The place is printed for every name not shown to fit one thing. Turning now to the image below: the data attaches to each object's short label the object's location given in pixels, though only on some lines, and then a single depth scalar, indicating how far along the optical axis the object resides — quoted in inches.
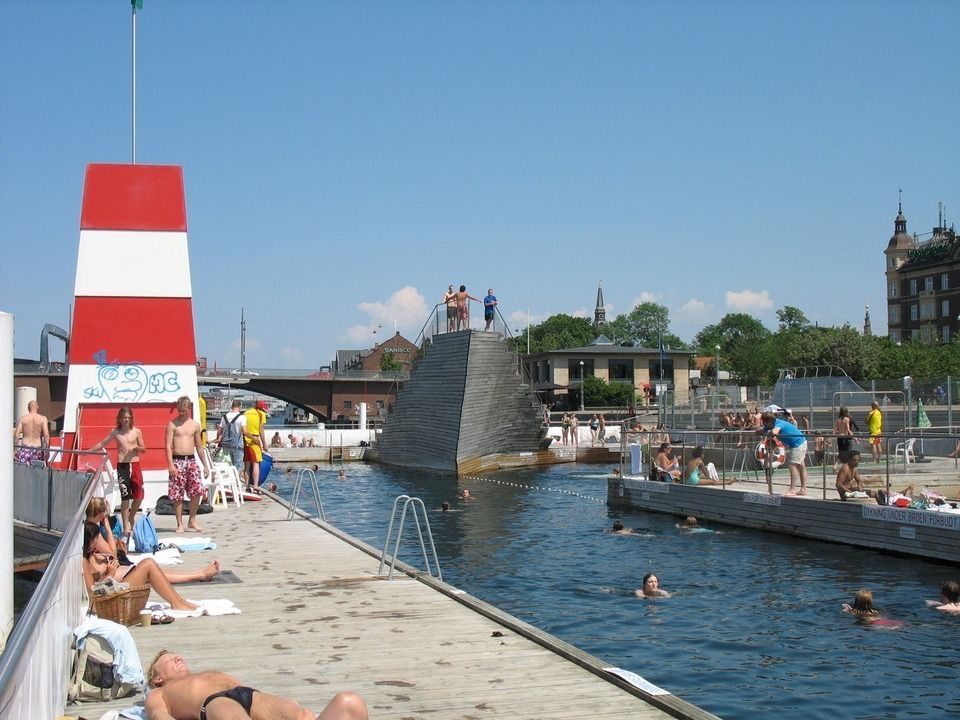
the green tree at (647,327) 6870.1
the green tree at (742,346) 4670.3
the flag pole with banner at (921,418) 1230.9
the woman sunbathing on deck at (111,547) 419.0
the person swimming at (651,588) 605.3
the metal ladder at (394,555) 474.4
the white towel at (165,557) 518.9
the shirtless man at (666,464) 1056.2
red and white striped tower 769.6
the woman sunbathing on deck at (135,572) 387.5
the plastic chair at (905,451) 854.5
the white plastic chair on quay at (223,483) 792.3
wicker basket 360.2
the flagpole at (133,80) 843.0
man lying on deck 231.0
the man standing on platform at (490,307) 1669.5
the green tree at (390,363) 5423.2
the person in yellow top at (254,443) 904.3
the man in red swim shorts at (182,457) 632.4
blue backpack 543.5
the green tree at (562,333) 6643.2
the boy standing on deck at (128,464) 588.4
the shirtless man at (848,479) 794.7
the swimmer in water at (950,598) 546.3
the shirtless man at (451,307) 1673.2
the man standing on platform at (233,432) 1035.3
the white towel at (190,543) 569.3
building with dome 4239.7
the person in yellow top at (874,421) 1036.5
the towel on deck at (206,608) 396.8
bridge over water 3666.3
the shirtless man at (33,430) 725.9
